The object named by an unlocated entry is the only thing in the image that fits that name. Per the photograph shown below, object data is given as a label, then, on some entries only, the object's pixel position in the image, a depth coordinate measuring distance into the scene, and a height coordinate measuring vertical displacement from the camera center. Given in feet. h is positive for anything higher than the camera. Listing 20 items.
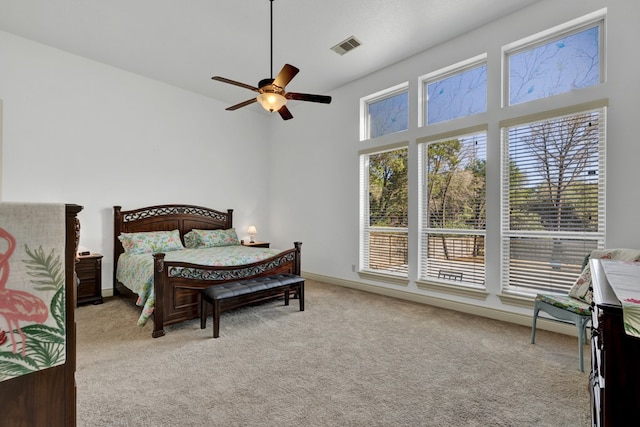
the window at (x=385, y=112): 14.11 +5.20
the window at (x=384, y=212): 14.07 +0.17
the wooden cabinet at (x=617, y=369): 2.37 -1.25
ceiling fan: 8.62 +3.75
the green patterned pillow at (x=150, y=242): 13.51 -1.30
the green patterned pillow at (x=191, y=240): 15.79 -1.37
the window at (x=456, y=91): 11.75 +5.25
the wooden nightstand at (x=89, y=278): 12.41 -2.75
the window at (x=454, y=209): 11.69 +0.29
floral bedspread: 10.02 -1.81
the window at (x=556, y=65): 9.36 +5.16
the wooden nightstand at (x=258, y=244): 17.83 -1.79
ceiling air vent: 11.85 +7.03
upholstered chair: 7.24 -2.24
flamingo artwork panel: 2.79 -0.73
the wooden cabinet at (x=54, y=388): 2.88 -1.78
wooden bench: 9.39 -2.66
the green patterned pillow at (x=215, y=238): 15.75 -1.28
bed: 9.61 -1.83
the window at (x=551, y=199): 9.24 +0.59
